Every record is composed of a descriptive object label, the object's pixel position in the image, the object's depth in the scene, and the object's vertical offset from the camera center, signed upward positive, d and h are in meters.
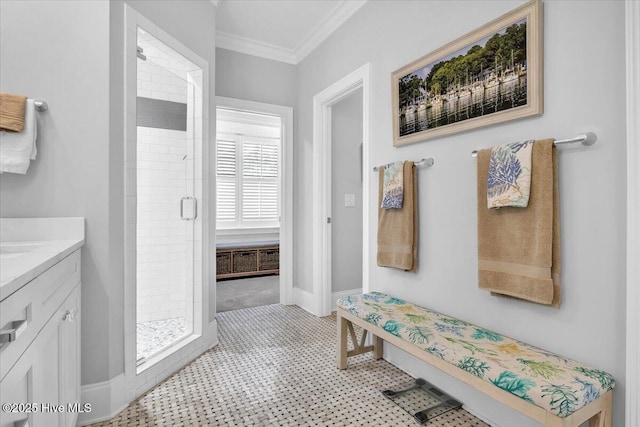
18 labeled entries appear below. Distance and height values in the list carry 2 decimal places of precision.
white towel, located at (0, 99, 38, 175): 1.54 +0.30
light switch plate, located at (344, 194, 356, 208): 3.59 +0.12
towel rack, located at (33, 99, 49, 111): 1.64 +0.53
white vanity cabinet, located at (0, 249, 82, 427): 0.80 -0.43
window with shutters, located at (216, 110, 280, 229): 5.55 +0.59
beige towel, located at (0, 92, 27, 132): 1.53 +0.46
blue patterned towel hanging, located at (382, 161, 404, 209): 2.18 +0.17
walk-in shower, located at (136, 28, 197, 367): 2.88 +0.11
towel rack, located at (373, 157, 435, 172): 2.04 +0.30
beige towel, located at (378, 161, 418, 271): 2.13 -0.14
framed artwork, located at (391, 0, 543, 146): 1.50 +0.70
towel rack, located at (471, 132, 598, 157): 1.30 +0.28
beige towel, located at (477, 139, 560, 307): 1.39 -0.13
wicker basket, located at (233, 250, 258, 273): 5.14 -0.78
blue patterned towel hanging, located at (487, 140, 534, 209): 1.45 +0.16
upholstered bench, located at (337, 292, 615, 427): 1.12 -0.60
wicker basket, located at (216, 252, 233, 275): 5.00 -0.78
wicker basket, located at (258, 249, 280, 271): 5.36 -0.78
